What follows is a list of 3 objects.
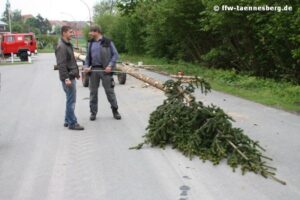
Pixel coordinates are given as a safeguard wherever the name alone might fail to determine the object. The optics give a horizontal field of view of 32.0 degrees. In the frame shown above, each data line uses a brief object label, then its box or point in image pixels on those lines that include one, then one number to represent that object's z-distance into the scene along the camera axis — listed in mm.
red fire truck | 41188
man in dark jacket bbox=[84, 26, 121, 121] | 10773
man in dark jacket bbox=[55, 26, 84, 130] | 9570
